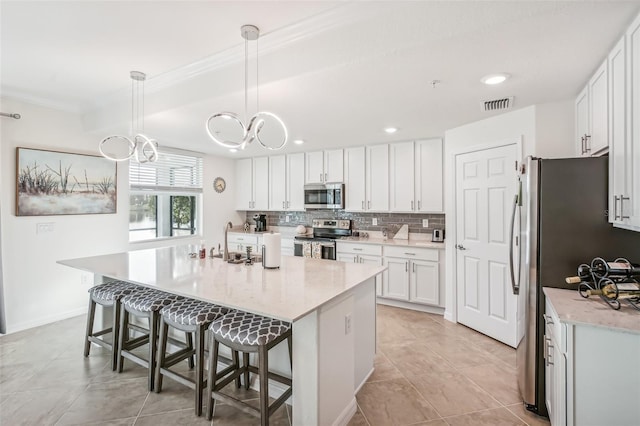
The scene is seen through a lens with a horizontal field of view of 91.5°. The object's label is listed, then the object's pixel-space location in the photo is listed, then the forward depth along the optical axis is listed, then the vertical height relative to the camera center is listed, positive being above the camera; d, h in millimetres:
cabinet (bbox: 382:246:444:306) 3930 -835
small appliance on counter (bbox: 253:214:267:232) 5906 -199
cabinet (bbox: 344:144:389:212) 4538 +502
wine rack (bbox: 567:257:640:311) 1658 -393
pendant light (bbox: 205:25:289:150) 1942 +626
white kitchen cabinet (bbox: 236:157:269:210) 5730 +534
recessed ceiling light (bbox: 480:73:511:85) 2188 +958
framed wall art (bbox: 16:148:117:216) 3359 +336
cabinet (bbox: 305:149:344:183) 4895 +733
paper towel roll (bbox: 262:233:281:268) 2471 -316
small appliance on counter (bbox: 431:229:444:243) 4277 -336
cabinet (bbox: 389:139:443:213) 4164 +485
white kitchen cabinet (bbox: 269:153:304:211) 5309 +518
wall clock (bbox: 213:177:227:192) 5741 +514
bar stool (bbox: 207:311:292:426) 1746 -761
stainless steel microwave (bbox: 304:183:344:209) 4820 +251
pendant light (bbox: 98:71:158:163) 2676 +1003
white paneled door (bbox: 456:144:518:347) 3084 -307
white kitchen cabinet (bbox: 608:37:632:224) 1659 +386
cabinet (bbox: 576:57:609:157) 1960 +687
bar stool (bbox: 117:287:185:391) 2340 -818
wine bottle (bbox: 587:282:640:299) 1650 -423
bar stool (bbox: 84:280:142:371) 2584 -794
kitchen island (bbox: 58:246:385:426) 1688 -488
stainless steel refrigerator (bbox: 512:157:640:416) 1901 -131
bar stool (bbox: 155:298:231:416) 2041 -790
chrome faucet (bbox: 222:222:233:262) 2822 -394
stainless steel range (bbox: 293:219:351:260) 4688 -426
